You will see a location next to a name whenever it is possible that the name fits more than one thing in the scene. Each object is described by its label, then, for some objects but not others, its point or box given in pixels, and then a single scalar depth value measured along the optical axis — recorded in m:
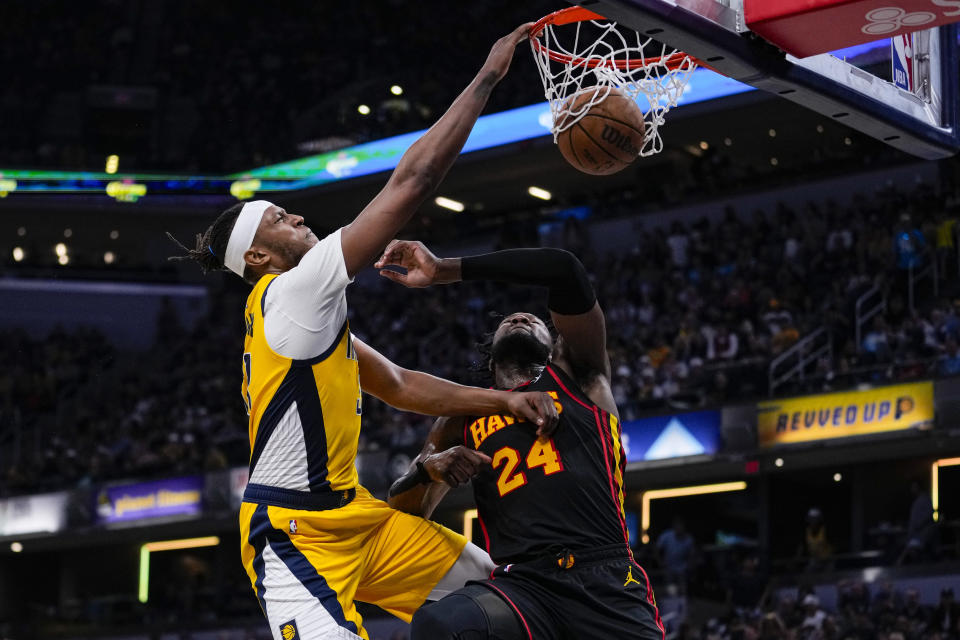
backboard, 4.75
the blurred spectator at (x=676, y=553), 17.77
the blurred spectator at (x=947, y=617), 13.91
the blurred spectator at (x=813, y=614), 14.94
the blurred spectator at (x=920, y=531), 16.03
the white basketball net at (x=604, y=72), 5.68
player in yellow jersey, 4.41
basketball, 5.54
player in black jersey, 4.77
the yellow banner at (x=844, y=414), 16.86
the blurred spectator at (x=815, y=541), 17.95
